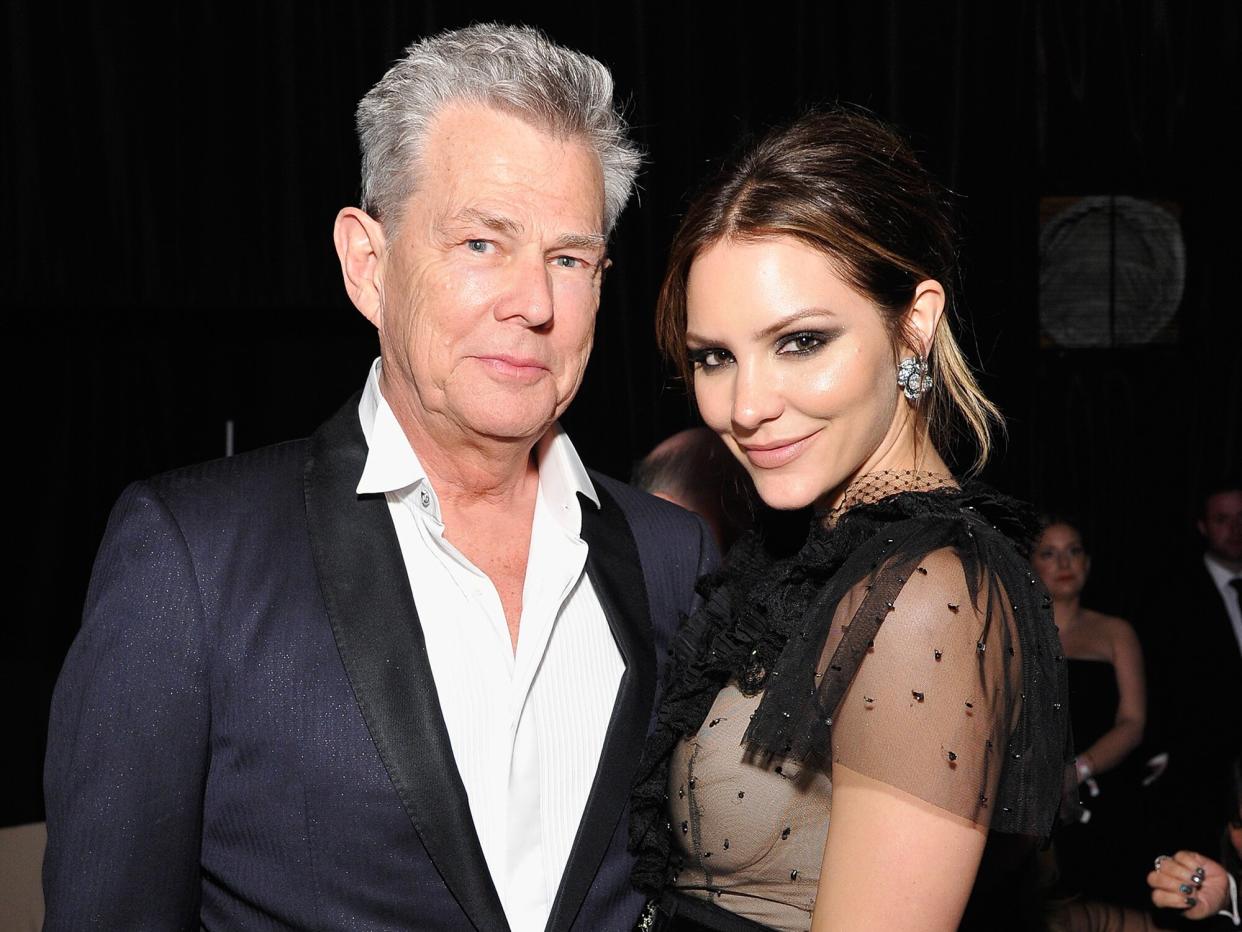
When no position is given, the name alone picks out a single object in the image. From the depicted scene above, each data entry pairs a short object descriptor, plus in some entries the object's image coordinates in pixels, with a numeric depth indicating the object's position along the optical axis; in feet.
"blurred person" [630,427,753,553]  10.51
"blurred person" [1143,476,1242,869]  15.88
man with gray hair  5.08
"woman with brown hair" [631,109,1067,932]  4.97
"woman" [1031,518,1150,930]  15.11
